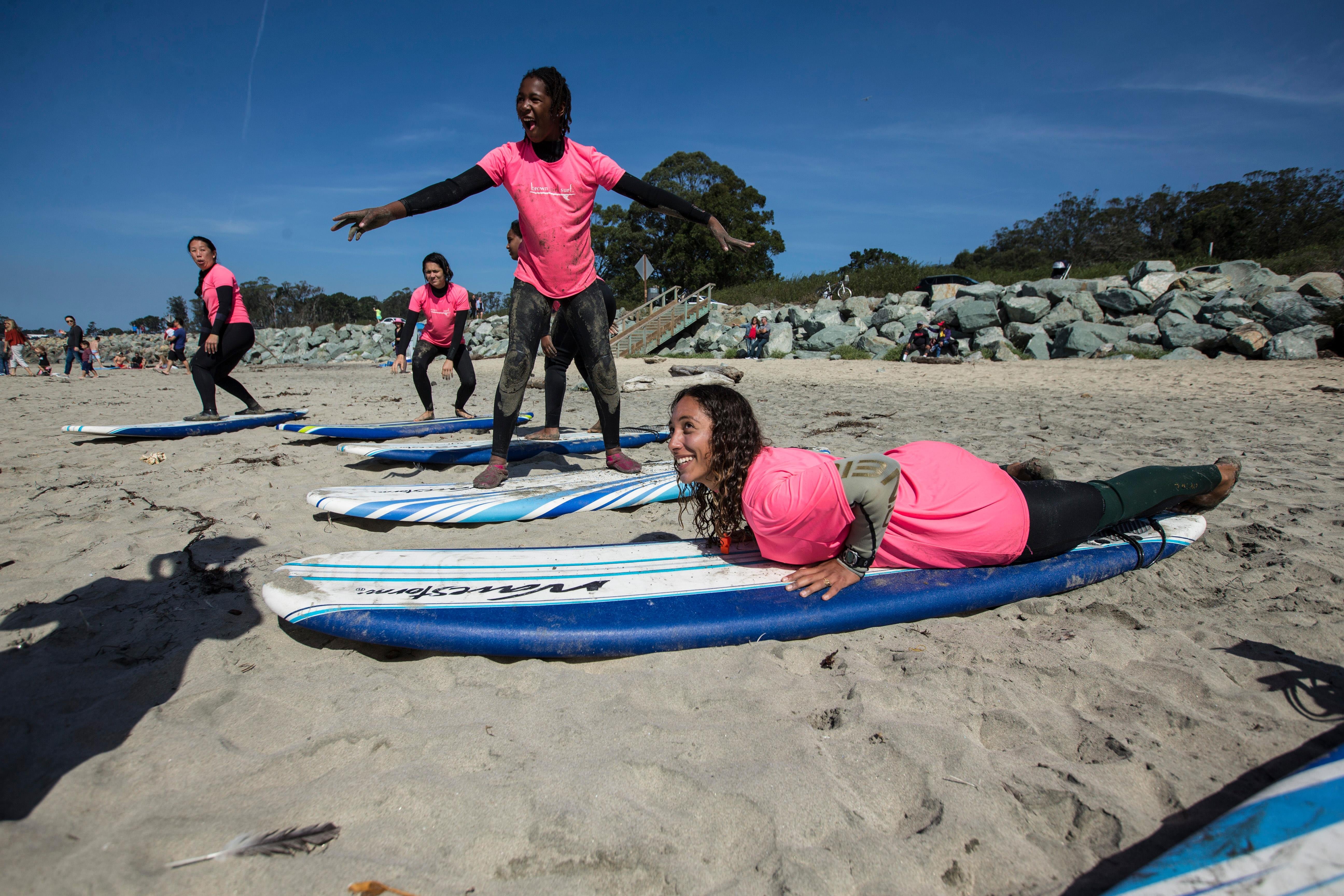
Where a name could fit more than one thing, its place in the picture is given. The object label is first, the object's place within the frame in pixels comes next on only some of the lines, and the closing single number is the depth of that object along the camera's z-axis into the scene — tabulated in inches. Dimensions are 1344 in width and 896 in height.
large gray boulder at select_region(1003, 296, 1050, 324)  532.7
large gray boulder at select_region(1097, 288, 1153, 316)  508.1
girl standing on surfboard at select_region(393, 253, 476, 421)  230.1
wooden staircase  778.8
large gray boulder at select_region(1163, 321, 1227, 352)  419.8
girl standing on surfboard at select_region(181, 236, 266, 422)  217.3
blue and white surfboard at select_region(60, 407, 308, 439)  201.0
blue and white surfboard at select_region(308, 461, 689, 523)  122.6
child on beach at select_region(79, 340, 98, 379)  602.9
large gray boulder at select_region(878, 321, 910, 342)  600.7
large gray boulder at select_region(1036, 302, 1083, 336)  506.9
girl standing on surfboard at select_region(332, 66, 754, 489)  127.6
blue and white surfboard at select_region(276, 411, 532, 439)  193.2
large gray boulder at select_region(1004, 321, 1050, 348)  506.9
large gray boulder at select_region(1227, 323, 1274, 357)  395.9
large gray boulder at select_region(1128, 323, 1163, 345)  454.9
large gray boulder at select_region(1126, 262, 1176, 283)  549.6
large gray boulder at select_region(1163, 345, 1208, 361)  410.0
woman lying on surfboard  77.3
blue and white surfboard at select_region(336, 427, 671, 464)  168.7
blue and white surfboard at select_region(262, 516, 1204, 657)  75.2
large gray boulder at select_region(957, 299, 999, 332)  546.3
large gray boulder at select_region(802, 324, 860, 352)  624.4
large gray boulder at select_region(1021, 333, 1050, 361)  476.1
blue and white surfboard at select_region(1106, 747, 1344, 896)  40.5
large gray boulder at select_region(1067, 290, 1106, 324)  516.4
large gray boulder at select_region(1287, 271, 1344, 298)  441.1
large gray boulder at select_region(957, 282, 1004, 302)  597.3
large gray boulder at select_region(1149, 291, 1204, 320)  466.9
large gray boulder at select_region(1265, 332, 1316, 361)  374.3
